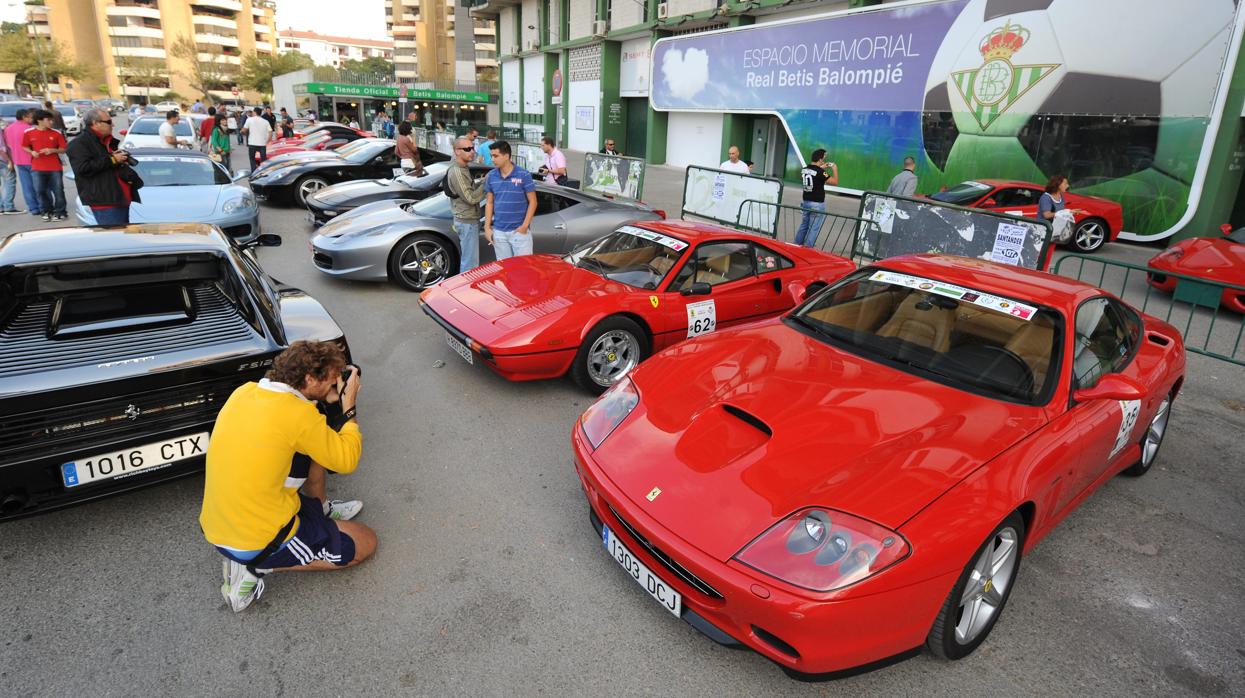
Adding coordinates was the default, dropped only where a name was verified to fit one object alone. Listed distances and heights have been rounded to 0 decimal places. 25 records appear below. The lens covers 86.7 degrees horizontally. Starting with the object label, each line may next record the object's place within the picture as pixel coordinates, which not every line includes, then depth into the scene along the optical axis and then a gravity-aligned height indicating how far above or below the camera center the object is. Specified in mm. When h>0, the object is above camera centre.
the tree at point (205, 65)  81238 +6413
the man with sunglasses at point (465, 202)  7199 -777
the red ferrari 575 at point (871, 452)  2223 -1201
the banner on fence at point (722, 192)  9406 -771
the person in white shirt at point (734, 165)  11070 -426
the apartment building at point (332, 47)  147125 +16995
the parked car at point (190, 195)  8094 -976
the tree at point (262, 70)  82812 +6046
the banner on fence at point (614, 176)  11734 -747
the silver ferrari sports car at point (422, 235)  7434 -1192
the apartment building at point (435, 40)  71562 +11570
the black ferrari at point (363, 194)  9516 -975
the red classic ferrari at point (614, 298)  4691 -1218
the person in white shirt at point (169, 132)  15758 -364
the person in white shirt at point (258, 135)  16156 -363
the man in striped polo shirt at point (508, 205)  6762 -744
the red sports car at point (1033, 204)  11258 -873
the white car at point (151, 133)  18188 -498
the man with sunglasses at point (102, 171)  6816 -581
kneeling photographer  2453 -1257
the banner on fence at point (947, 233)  6449 -867
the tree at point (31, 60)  65625 +4844
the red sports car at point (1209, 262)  7594 -1210
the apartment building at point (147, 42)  85875 +9538
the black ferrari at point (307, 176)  12203 -961
